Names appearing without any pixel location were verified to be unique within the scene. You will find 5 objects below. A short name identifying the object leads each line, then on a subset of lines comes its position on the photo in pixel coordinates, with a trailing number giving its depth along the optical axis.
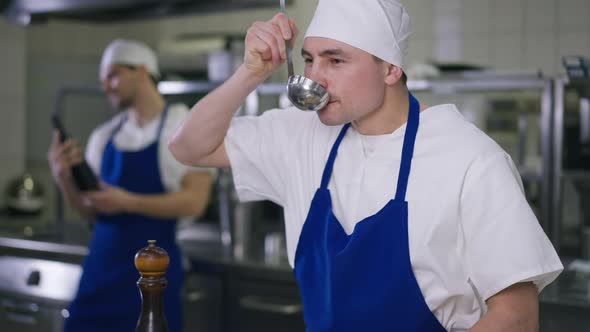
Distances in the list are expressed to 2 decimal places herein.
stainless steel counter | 2.10
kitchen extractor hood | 2.62
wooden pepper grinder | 1.09
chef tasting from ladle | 1.32
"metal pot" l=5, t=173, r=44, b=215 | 4.74
